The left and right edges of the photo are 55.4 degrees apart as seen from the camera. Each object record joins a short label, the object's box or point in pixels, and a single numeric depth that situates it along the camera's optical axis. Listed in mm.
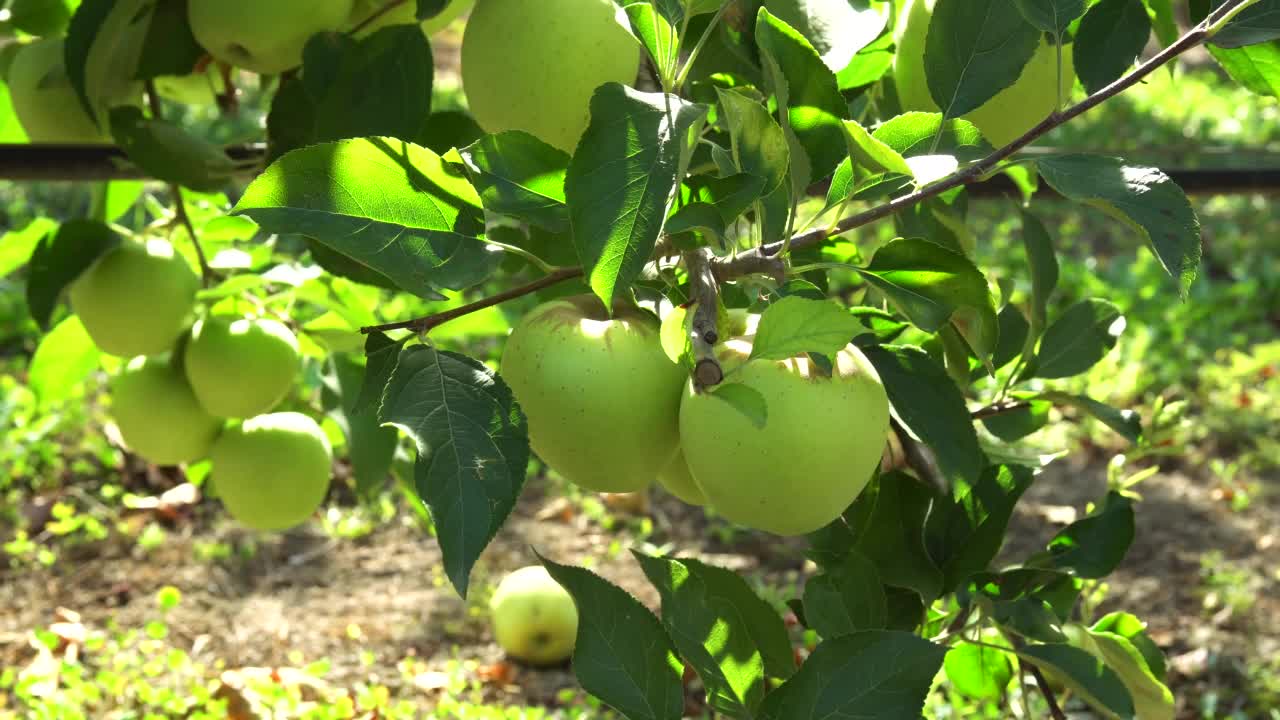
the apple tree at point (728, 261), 592
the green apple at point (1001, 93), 789
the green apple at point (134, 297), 1135
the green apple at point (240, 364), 1149
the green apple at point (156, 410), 1231
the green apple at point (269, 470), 1269
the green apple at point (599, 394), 620
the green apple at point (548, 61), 706
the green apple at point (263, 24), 826
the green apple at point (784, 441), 593
